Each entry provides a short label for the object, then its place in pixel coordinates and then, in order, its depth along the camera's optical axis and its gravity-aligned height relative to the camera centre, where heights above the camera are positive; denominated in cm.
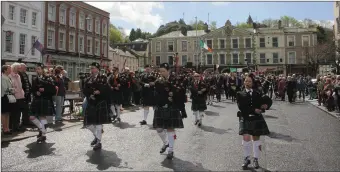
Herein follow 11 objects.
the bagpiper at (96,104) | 804 -36
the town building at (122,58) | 5945 +638
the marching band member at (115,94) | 1238 -16
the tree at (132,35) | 11032 +1875
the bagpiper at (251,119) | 662 -60
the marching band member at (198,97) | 1211 -27
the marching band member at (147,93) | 1228 -14
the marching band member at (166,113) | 740 -53
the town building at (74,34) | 3912 +749
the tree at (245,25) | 9210 +1938
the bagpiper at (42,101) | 886 -32
